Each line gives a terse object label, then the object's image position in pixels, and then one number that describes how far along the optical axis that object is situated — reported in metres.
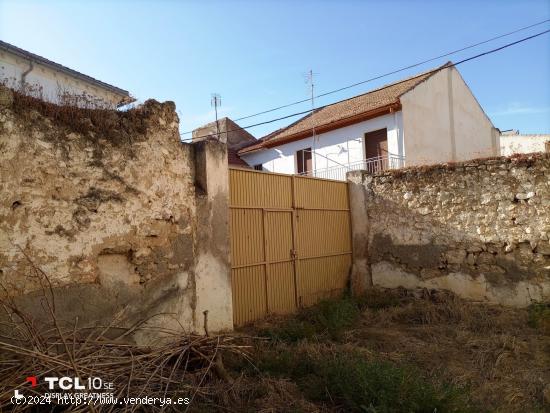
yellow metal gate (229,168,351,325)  6.22
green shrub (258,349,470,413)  3.21
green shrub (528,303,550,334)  6.20
